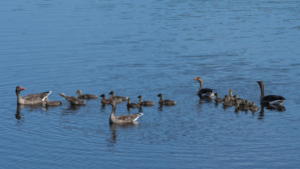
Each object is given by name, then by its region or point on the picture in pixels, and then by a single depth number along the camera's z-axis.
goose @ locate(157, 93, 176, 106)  29.58
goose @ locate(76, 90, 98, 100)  30.73
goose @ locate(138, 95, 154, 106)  29.94
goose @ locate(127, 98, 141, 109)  29.77
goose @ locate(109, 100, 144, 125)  27.80
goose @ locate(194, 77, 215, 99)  31.03
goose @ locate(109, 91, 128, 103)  30.39
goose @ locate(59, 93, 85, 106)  30.29
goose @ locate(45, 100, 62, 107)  30.73
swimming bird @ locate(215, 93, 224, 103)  30.29
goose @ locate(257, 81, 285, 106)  29.39
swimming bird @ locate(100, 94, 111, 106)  30.14
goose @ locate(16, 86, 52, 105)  31.03
